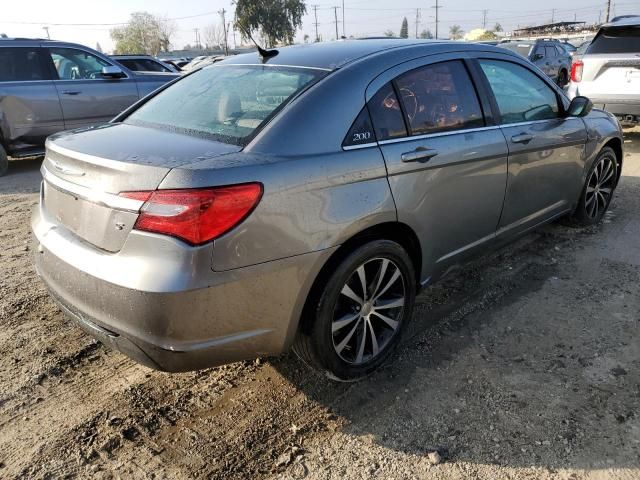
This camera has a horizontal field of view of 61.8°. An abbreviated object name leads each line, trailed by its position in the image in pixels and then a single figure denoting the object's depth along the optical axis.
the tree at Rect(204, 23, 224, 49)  90.10
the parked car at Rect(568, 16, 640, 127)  7.50
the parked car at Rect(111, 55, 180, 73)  13.44
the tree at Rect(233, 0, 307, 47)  66.50
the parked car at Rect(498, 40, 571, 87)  16.78
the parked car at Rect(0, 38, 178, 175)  7.41
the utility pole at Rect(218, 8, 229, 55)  75.50
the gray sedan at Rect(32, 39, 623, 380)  2.11
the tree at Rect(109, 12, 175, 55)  76.81
